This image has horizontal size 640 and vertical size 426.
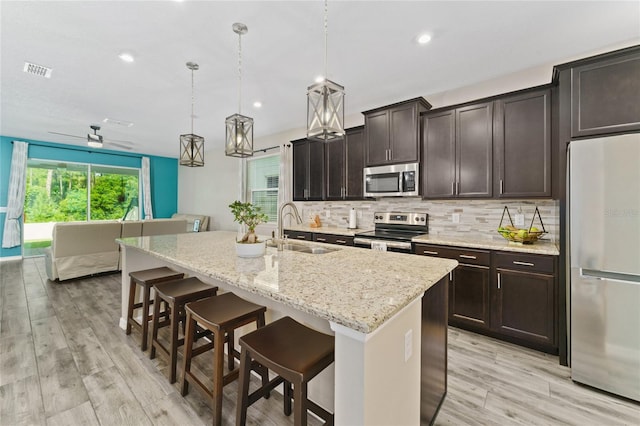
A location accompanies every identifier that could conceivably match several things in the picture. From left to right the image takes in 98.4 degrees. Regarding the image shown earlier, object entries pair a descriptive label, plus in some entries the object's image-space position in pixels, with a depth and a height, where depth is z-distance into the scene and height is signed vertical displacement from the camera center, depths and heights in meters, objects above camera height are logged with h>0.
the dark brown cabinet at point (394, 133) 3.23 +1.01
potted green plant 1.84 -0.13
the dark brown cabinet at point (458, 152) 2.84 +0.68
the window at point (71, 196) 6.18 +0.43
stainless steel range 3.13 -0.23
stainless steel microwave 3.27 +0.42
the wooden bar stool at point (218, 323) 1.55 -0.64
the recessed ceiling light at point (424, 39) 2.25 +1.46
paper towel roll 4.16 -0.07
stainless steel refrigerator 1.80 -0.32
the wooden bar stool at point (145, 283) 2.37 -0.61
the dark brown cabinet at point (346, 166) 3.85 +0.69
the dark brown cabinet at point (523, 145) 2.51 +0.66
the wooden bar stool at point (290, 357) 1.13 -0.63
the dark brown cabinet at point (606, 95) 1.96 +0.89
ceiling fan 4.67 +1.58
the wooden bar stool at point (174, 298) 1.95 -0.62
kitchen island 0.93 -0.34
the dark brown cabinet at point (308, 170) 4.30 +0.71
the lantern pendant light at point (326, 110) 1.73 +0.67
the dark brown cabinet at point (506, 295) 2.32 -0.73
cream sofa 4.24 -0.54
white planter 1.83 -0.24
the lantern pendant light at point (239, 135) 2.36 +0.68
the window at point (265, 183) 5.59 +0.66
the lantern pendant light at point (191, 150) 2.96 +0.68
